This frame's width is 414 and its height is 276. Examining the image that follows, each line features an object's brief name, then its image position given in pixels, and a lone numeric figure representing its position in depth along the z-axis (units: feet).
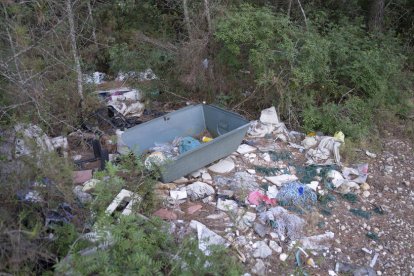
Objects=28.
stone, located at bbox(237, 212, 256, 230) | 11.82
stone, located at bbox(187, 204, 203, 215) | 12.50
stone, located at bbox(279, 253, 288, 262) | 11.04
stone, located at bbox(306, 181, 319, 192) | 14.02
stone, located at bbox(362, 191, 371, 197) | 14.19
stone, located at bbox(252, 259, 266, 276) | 10.47
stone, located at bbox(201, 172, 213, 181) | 14.16
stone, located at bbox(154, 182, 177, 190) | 13.23
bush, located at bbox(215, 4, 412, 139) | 17.48
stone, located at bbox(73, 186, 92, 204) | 11.06
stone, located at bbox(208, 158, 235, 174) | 14.66
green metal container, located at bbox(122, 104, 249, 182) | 13.24
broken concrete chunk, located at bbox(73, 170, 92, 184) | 13.48
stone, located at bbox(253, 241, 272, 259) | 11.03
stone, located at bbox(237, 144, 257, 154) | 15.90
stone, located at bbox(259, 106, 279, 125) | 17.84
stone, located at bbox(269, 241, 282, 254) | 11.30
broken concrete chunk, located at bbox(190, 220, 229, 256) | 10.48
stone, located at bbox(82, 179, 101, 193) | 12.37
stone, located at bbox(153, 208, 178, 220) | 11.96
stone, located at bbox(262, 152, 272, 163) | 15.61
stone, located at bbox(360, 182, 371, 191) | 14.44
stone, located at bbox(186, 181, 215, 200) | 13.21
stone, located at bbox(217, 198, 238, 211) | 12.62
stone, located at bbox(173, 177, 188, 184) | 13.72
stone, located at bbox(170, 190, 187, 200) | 12.98
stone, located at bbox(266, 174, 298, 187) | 14.20
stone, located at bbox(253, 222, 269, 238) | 11.70
